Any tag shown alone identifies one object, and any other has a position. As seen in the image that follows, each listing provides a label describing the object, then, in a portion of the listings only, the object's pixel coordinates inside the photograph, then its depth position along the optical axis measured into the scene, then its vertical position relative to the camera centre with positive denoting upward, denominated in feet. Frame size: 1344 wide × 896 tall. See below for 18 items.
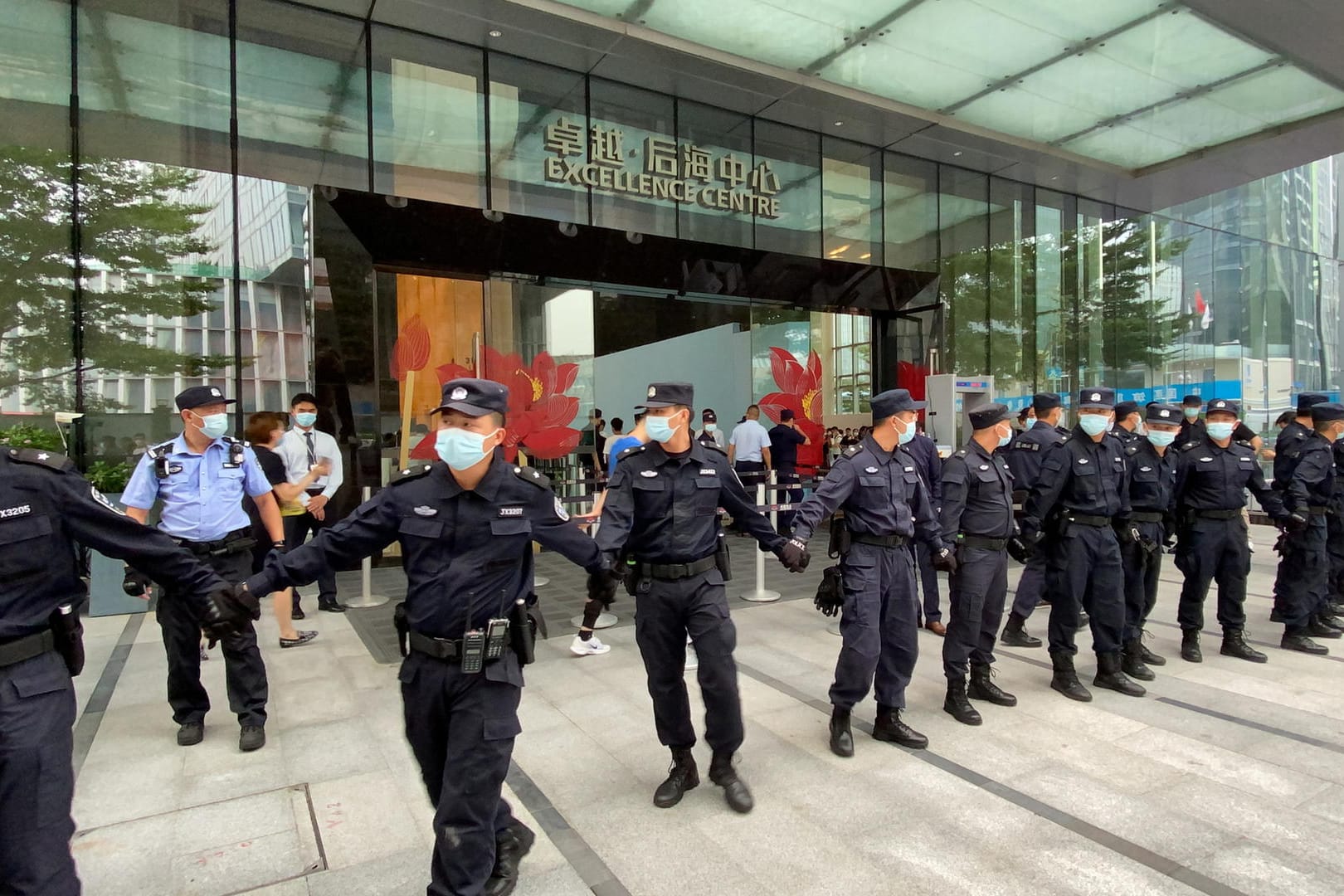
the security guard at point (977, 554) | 15.42 -2.39
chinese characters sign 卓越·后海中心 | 36.14 +13.90
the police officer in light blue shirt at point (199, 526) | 14.03 -1.47
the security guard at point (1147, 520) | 18.04 -2.09
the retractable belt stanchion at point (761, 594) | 25.73 -5.26
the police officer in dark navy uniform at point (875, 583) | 13.50 -2.60
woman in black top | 17.61 -0.87
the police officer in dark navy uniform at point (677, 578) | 11.62 -2.13
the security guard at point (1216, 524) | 19.01 -2.25
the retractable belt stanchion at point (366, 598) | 25.23 -5.18
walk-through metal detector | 42.83 +2.33
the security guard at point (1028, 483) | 19.67 -1.26
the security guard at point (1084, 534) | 16.58 -2.17
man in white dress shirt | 22.70 -0.48
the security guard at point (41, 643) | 6.99 -1.93
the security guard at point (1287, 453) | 21.52 -0.53
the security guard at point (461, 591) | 8.33 -1.71
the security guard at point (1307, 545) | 20.44 -3.03
